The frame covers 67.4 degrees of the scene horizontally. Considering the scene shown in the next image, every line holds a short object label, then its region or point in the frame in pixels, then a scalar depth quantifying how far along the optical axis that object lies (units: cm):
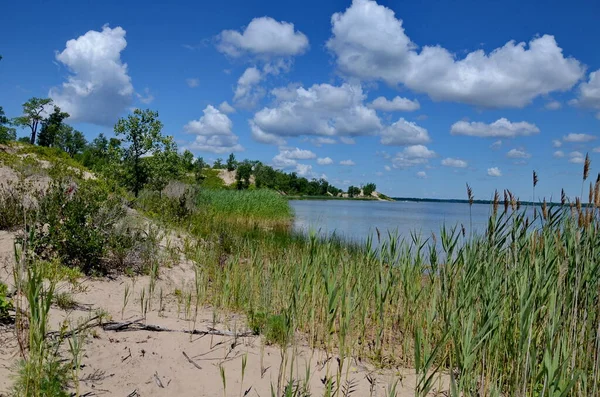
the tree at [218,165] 10177
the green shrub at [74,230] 694
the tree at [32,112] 5203
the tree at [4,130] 3189
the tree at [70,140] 6981
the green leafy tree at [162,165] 1689
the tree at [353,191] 14400
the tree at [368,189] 14675
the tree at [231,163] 9362
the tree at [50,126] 5569
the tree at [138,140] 1599
